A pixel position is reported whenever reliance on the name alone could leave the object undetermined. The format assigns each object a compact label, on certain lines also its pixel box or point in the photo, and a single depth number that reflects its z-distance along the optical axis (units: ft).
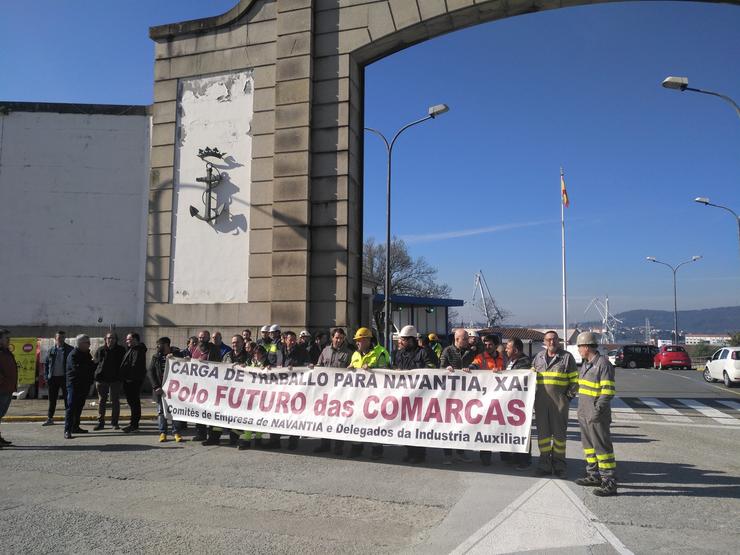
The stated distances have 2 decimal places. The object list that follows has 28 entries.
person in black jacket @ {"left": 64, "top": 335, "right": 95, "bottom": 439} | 32.65
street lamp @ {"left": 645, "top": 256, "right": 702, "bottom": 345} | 171.42
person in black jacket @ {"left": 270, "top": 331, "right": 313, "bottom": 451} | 30.30
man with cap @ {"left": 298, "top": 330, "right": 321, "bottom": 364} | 37.27
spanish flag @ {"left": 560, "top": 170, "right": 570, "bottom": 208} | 126.00
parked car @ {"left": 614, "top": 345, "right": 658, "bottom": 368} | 143.43
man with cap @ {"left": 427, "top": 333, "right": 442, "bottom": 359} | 32.17
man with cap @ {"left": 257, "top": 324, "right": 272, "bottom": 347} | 36.75
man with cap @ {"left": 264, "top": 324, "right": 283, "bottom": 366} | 31.63
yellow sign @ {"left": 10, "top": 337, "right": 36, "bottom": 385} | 49.80
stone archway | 45.42
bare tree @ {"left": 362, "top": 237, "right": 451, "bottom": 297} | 221.87
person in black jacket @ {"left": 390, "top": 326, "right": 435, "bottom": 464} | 27.89
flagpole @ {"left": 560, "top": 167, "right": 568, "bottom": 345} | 127.24
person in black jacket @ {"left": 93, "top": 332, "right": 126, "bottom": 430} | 35.78
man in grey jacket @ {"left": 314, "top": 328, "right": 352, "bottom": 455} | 29.19
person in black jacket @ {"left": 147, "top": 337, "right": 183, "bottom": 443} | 32.40
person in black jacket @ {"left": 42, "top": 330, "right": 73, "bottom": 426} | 36.45
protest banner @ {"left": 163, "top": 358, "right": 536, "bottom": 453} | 24.86
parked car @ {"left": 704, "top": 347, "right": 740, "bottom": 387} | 76.07
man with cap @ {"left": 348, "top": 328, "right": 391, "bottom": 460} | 27.89
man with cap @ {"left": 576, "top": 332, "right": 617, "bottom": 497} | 21.09
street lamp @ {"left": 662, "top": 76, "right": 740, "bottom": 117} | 56.75
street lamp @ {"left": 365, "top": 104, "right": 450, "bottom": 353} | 64.85
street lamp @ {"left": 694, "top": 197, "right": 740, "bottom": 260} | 110.62
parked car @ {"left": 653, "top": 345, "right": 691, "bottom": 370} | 128.47
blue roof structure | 108.58
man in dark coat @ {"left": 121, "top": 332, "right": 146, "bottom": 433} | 35.22
